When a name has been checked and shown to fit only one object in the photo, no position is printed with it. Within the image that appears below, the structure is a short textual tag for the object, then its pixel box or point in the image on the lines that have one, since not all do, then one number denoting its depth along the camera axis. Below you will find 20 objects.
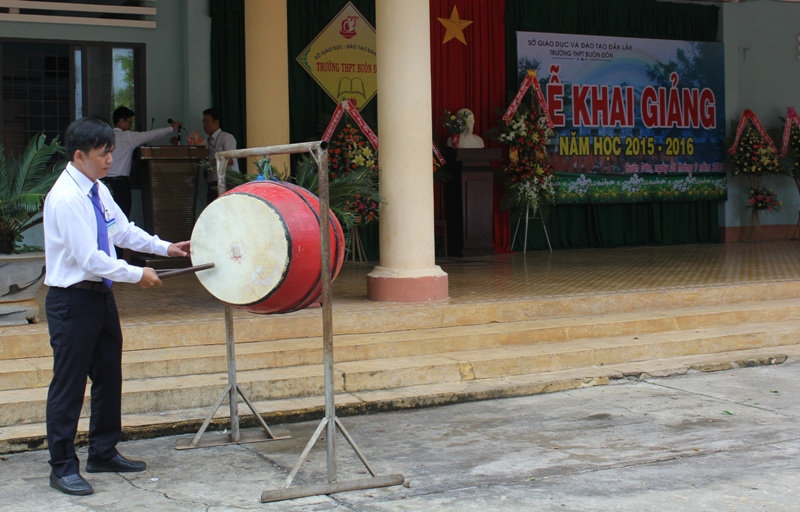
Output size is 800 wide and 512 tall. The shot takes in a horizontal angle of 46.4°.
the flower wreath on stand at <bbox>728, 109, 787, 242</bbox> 14.77
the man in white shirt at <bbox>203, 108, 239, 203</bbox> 10.70
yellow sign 12.12
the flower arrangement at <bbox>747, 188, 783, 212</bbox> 14.86
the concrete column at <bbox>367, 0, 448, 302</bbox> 8.00
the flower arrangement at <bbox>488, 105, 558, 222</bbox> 12.84
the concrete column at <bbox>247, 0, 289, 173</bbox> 9.55
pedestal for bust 12.46
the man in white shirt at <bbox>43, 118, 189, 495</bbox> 4.30
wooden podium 10.44
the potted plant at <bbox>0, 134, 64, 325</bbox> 6.63
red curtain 12.86
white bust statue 12.42
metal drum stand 4.25
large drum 4.31
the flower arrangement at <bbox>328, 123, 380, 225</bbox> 10.38
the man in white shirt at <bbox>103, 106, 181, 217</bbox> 10.32
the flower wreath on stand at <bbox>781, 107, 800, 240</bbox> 15.07
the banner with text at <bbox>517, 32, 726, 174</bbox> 13.83
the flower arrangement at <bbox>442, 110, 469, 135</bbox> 12.41
